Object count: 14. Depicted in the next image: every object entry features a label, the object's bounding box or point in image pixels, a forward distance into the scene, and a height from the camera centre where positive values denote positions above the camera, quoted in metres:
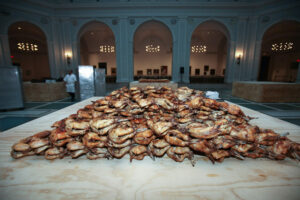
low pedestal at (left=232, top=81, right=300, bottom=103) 6.96 -0.65
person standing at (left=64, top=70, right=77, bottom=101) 7.71 -0.28
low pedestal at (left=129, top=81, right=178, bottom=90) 7.43 -0.30
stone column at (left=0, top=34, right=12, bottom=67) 9.62 +1.93
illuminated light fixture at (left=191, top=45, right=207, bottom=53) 19.95 +4.46
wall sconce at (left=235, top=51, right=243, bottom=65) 11.90 +2.03
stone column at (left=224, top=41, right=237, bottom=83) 11.94 +1.26
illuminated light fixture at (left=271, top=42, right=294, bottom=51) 17.14 +4.31
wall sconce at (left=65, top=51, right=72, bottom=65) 12.16 +2.05
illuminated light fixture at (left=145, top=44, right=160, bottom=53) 19.98 +4.48
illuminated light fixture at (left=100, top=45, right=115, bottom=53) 19.92 +4.30
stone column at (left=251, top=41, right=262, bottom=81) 11.48 +1.58
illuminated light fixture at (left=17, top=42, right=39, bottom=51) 19.19 +4.53
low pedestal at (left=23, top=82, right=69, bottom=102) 7.41 -0.72
